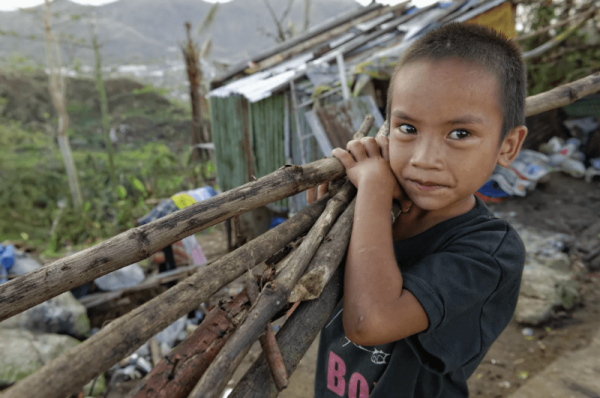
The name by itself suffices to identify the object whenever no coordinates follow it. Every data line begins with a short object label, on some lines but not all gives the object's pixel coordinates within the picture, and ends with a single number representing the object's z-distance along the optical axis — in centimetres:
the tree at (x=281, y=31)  1240
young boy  89
